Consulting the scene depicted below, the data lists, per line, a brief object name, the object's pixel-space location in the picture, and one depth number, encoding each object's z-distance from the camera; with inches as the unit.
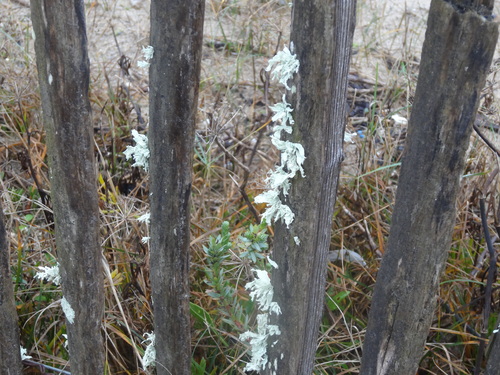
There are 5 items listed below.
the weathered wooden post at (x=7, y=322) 24.2
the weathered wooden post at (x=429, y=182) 18.0
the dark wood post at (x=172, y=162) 20.2
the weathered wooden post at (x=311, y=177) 18.4
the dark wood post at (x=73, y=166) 20.7
